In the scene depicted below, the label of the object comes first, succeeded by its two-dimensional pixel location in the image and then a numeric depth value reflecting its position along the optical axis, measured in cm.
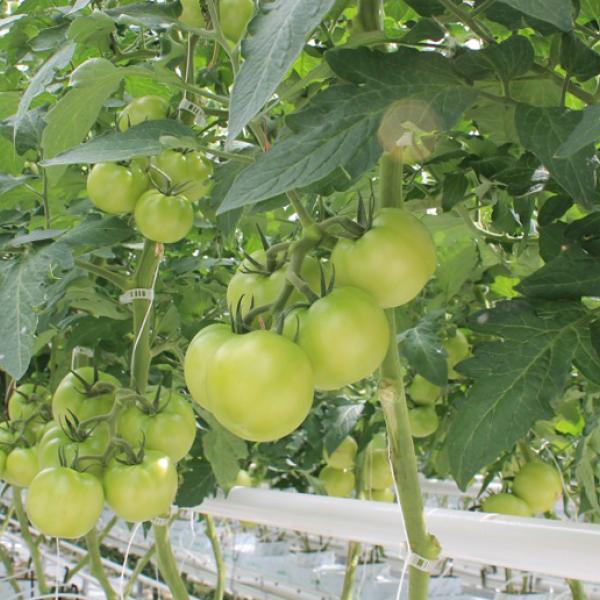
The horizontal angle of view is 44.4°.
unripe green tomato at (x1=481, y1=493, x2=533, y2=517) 124
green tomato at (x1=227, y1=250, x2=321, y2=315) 56
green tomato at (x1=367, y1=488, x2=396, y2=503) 189
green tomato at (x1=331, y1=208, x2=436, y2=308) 52
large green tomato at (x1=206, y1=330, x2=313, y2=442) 47
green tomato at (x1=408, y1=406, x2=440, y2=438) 129
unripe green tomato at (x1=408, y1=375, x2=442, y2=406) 127
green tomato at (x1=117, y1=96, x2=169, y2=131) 89
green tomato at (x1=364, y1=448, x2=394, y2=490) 176
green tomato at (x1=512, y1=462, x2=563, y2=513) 124
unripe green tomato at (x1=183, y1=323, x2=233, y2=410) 53
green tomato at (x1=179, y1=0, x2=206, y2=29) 73
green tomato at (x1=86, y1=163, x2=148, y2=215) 88
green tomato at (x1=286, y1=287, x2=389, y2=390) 49
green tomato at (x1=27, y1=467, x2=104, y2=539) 83
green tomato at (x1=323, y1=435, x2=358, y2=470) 167
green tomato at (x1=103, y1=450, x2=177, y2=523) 85
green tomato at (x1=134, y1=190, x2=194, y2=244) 87
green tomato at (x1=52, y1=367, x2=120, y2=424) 95
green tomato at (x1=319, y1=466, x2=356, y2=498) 180
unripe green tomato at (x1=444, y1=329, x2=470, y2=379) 123
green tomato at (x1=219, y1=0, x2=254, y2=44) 71
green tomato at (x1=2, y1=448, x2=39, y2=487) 117
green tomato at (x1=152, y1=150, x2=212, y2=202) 89
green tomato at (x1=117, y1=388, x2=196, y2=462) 92
